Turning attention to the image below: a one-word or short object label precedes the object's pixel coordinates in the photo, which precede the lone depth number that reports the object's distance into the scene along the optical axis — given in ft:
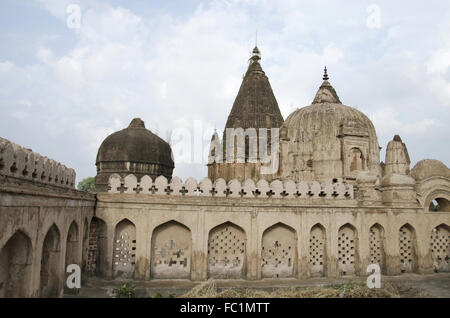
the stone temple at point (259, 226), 36.32
